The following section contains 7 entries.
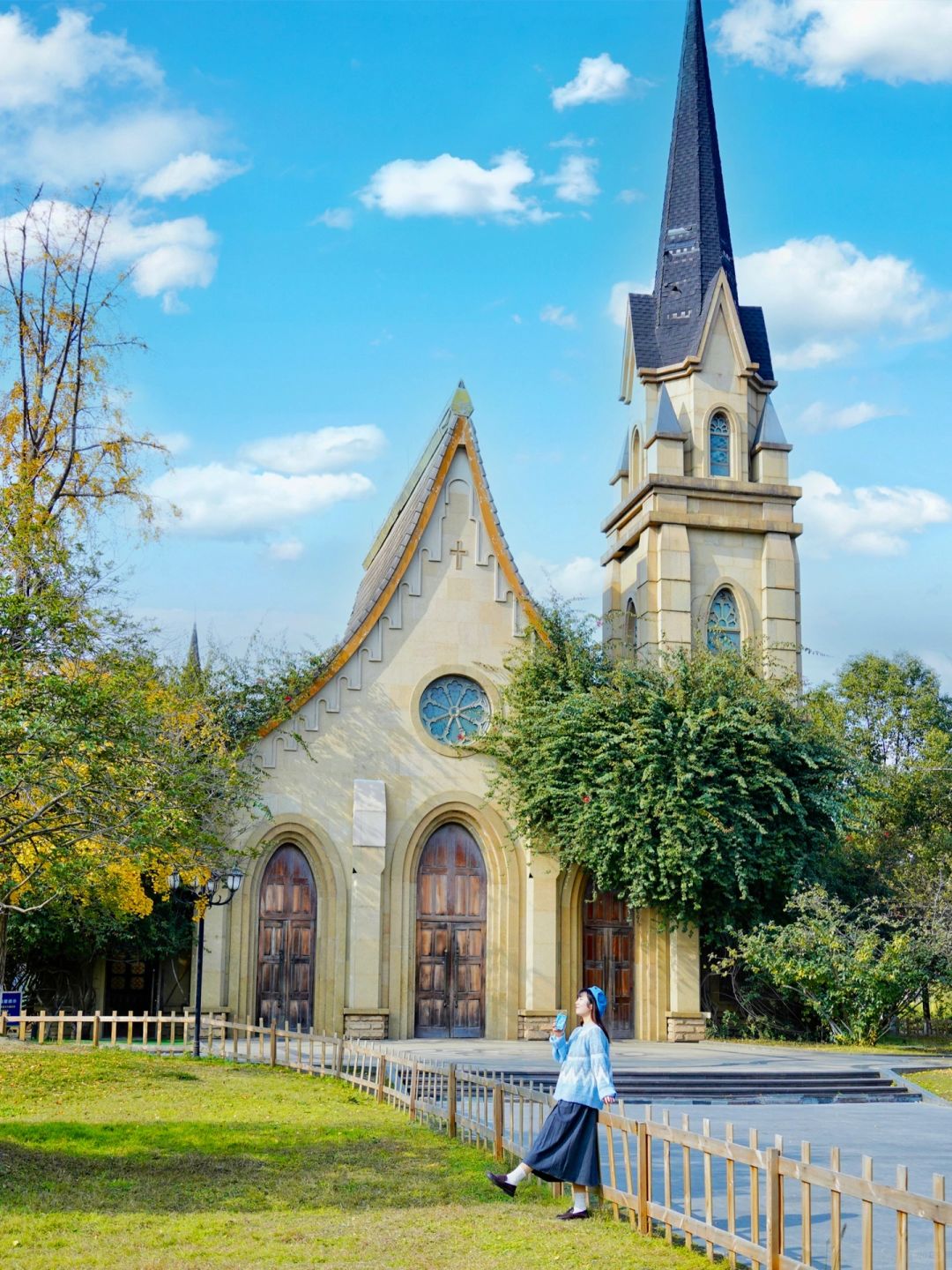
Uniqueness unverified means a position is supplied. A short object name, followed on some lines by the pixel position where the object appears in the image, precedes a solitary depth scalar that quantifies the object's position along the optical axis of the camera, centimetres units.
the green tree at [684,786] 2623
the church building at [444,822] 2758
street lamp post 2164
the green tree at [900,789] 2877
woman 1051
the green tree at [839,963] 2550
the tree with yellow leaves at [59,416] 2419
